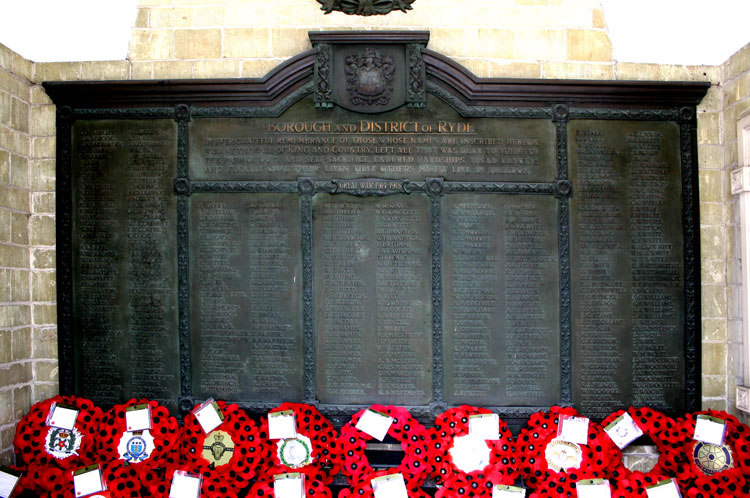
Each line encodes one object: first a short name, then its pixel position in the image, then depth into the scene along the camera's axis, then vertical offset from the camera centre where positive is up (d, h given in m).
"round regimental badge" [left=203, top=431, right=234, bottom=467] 4.36 -1.66
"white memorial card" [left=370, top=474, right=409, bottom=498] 4.17 -1.93
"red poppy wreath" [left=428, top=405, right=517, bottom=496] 4.20 -1.71
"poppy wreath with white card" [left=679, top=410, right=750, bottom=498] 4.09 -1.77
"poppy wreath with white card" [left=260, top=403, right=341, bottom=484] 4.32 -1.67
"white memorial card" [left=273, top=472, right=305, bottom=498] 4.14 -1.90
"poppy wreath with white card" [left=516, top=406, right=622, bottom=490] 4.20 -1.71
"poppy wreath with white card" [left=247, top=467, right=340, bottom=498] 4.16 -1.92
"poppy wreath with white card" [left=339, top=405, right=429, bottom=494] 4.25 -1.65
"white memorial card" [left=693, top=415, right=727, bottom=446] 4.27 -1.54
